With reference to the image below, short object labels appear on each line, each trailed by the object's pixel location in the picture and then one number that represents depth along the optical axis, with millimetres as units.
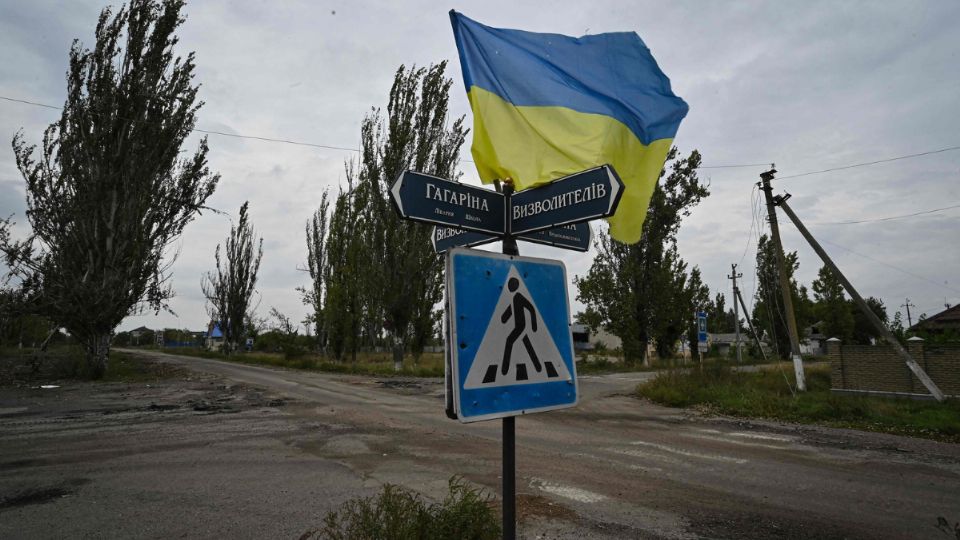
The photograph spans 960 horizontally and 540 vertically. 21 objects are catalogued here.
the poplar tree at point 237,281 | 39688
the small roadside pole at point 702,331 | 16906
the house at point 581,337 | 72500
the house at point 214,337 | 57719
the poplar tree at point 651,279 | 28000
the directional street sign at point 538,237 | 2664
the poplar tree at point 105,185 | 16422
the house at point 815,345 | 60981
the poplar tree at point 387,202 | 22797
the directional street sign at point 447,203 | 2203
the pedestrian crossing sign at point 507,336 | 1921
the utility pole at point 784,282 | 14125
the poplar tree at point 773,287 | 41094
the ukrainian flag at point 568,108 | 3359
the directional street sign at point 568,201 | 2266
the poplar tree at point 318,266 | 30520
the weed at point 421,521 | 2832
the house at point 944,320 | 36156
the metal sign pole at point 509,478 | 2084
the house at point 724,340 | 77625
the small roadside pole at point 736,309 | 32094
